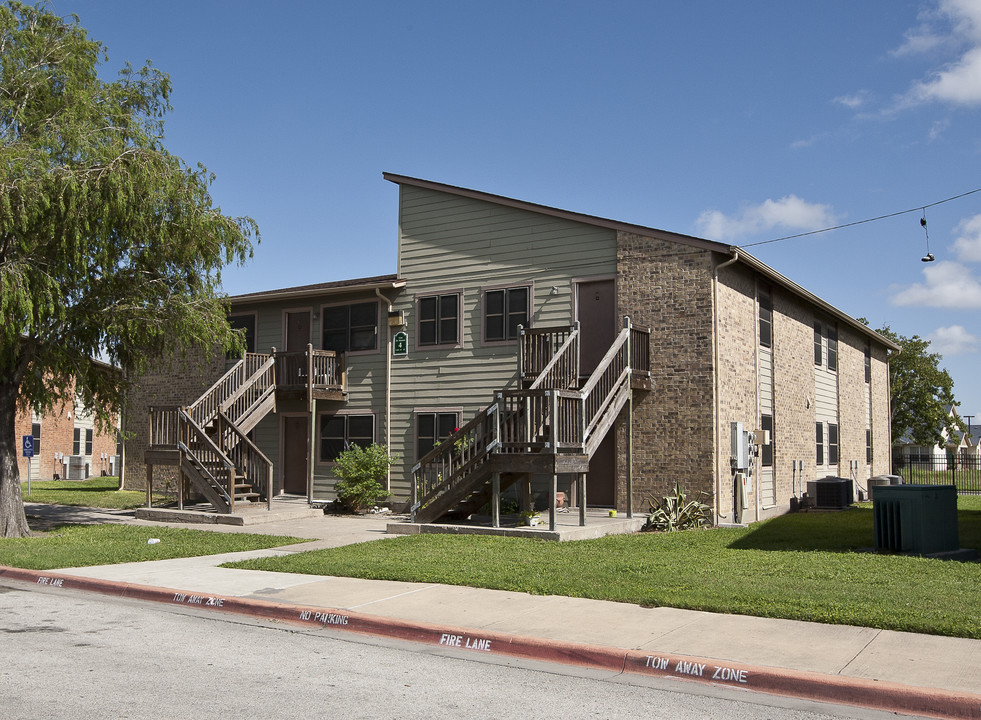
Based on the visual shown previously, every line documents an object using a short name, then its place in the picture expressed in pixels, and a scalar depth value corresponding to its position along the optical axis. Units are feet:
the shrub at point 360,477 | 65.82
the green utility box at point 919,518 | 38.52
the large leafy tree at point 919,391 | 160.76
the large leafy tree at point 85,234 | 46.39
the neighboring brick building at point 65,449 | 140.26
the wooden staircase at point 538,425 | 49.83
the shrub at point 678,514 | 54.29
